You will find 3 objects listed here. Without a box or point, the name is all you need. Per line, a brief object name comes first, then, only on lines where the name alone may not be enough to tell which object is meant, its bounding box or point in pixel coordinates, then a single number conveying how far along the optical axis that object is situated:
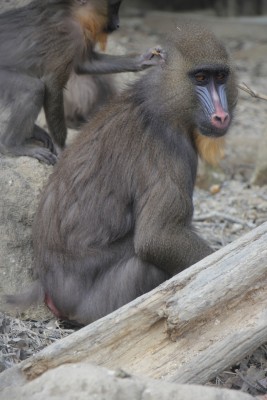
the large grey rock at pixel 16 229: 11.46
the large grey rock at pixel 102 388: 7.17
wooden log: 8.45
